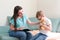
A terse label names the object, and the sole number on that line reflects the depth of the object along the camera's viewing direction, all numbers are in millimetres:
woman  2046
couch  2483
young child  1815
